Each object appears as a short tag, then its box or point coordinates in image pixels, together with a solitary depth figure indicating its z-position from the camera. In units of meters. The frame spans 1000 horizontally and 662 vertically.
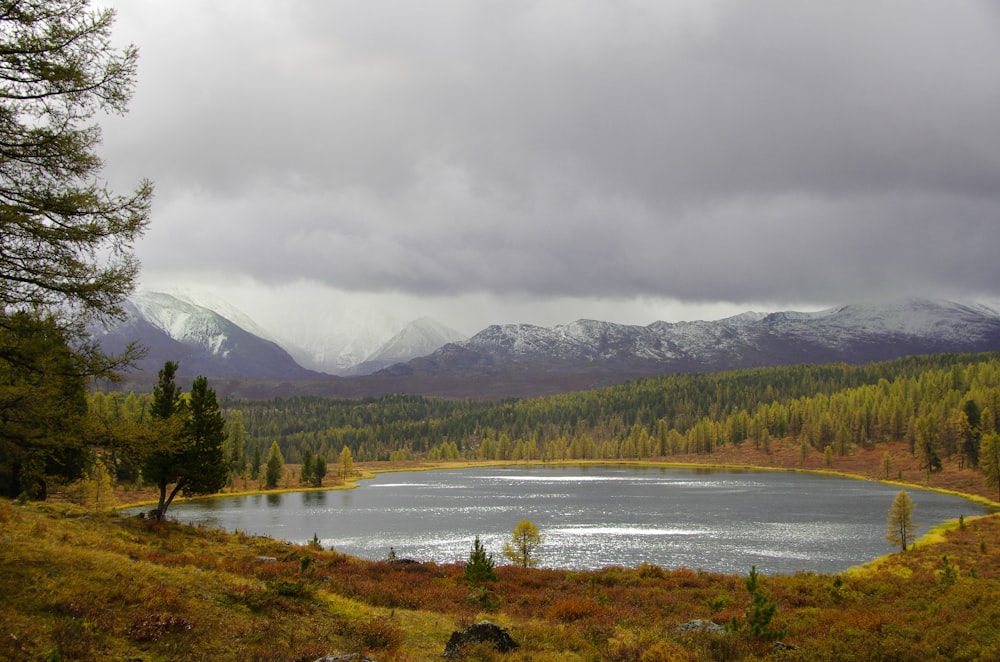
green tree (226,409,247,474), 154.38
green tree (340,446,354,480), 189.00
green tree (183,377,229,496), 52.06
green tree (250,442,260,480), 163.00
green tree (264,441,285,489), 147.00
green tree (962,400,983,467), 149.60
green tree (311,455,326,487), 155.88
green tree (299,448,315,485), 154.50
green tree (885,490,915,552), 62.91
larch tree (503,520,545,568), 49.72
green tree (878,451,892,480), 166.61
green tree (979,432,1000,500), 112.19
